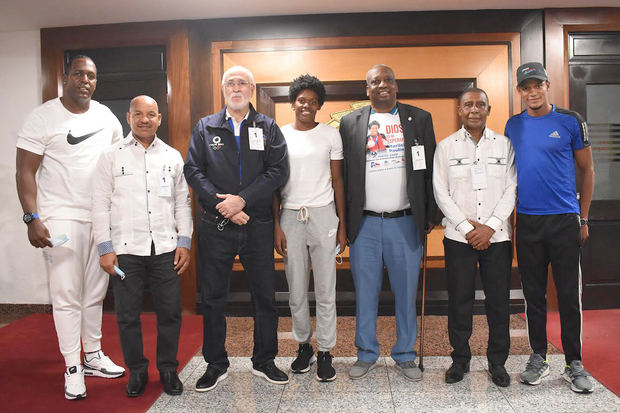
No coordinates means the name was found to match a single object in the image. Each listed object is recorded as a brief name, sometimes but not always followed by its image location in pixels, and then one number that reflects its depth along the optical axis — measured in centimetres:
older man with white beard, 245
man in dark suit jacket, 259
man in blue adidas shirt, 247
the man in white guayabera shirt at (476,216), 250
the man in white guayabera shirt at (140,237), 240
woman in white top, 256
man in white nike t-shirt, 250
